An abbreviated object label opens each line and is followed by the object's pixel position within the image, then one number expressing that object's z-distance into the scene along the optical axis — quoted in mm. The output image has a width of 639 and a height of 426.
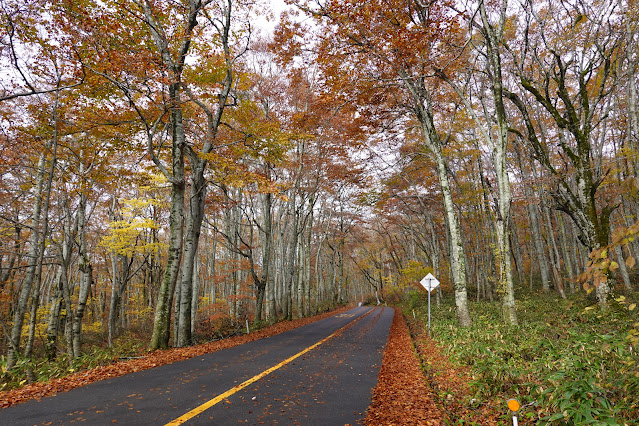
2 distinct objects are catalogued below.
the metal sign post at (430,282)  12104
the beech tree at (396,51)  9492
